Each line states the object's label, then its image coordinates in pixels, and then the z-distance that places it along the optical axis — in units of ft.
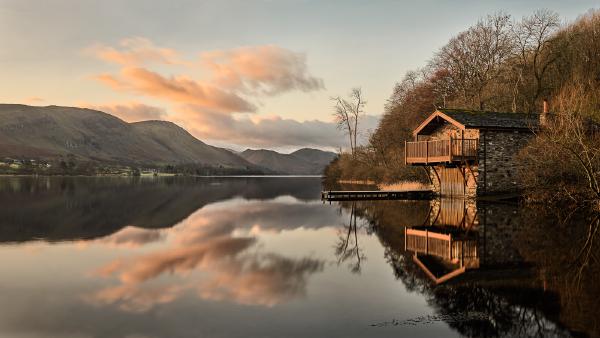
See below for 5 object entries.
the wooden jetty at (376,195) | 113.91
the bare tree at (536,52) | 142.31
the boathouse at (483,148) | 95.04
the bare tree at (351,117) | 217.77
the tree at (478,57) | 149.18
